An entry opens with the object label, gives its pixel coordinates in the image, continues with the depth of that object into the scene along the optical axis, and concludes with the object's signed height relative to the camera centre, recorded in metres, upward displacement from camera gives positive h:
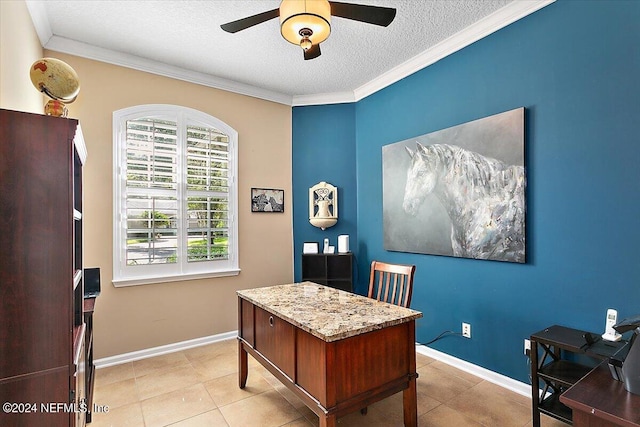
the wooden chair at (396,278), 2.27 -0.49
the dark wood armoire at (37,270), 1.21 -0.21
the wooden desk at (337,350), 1.60 -0.75
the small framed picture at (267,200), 3.95 +0.18
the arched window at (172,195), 3.18 +0.20
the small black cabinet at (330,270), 3.93 -0.69
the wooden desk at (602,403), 1.14 -0.73
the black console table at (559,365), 1.83 -0.98
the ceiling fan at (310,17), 1.69 +1.09
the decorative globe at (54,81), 1.45 +0.62
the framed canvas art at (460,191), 2.49 +0.19
